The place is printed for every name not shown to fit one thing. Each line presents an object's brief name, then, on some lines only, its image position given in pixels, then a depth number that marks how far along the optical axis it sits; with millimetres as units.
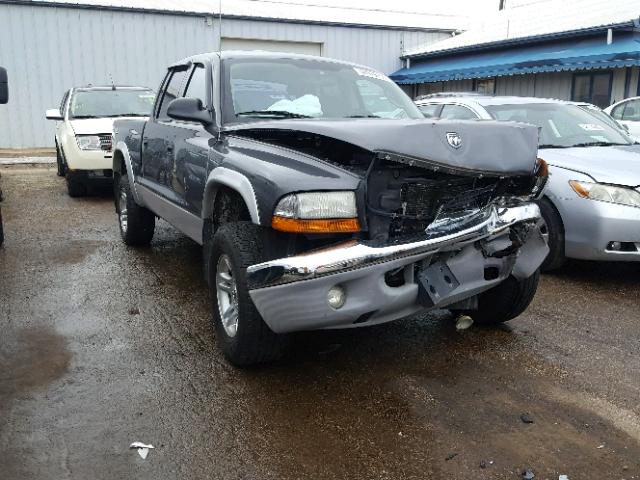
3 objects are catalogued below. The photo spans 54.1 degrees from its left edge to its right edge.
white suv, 9539
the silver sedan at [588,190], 5145
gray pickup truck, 3051
